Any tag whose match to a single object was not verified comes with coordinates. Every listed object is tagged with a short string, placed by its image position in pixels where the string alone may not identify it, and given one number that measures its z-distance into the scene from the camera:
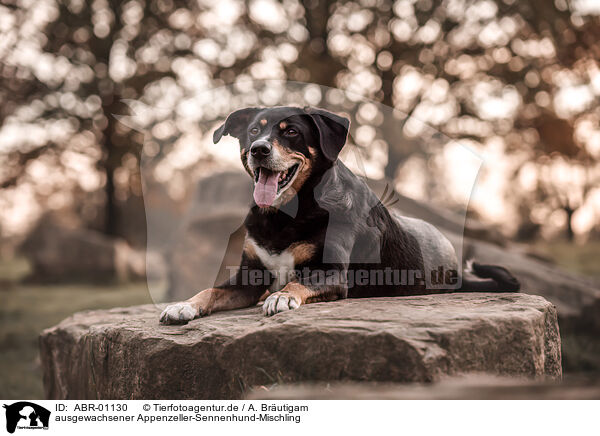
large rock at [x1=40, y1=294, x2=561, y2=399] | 2.63
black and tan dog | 3.39
